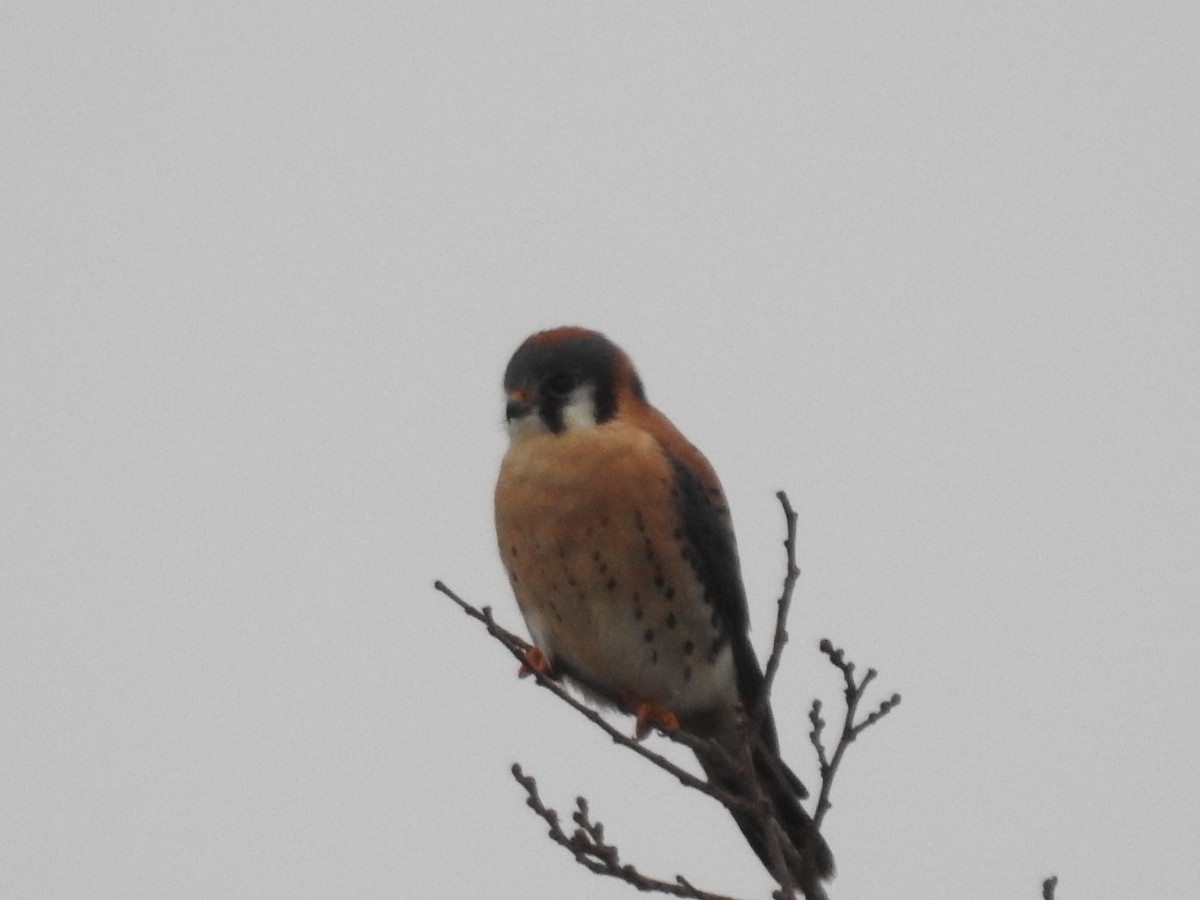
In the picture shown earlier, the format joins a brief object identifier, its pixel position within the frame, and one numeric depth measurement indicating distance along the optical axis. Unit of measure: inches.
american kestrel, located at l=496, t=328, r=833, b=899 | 387.2
